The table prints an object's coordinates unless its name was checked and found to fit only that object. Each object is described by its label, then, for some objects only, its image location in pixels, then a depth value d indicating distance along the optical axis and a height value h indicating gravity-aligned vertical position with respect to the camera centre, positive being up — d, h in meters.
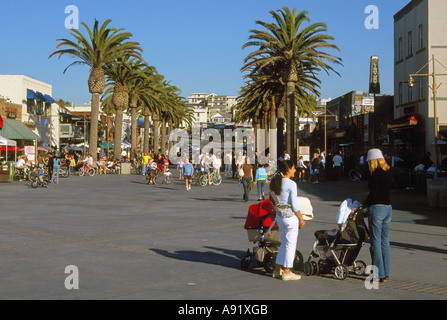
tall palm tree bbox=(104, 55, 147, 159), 50.37 +7.31
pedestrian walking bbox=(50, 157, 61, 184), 32.28 -0.19
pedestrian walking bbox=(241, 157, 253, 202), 21.38 -0.40
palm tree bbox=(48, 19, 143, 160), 45.66 +9.11
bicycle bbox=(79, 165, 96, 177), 42.47 -0.39
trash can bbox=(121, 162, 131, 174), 48.47 -0.18
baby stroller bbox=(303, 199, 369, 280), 7.84 -1.08
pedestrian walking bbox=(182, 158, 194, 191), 28.00 -0.31
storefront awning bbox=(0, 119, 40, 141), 50.73 +3.09
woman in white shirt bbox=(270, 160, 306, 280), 7.74 -0.74
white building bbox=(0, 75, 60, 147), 56.16 +6.73
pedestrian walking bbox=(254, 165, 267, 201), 20.39 -0.48
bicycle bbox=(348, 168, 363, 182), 34.44 -0.49
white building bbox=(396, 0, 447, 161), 36.19 +6.25
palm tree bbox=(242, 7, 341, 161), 35.62 +7.42
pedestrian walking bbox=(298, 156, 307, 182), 35.19 -0.15
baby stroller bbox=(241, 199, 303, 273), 8.38 -1.01
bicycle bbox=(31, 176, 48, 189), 28.94 -0.89
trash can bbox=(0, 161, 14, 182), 33.28 -0.38
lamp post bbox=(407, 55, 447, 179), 27.66 +4.03
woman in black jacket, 7.79 -0.64
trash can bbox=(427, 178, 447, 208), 18.02 -0.80
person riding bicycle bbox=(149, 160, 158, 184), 33.34 -0.24
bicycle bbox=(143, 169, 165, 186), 33.53 -0.66
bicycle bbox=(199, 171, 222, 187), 31.52 -0.71
